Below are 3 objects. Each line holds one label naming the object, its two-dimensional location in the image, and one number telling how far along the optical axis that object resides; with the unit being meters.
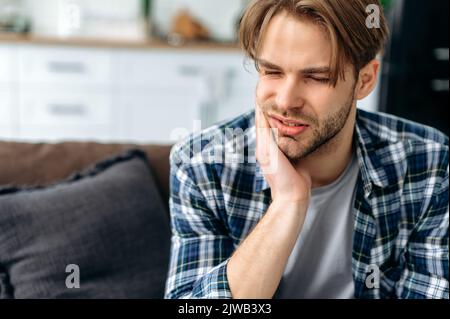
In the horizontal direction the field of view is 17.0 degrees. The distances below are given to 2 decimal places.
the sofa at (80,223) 2.05
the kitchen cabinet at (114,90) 4.18
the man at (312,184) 1.93
